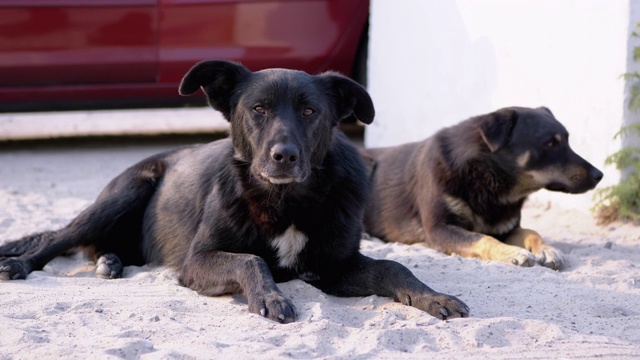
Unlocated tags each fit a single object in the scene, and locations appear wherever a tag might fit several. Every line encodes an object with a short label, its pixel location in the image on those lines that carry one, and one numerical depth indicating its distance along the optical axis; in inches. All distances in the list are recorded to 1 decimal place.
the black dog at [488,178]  258.2
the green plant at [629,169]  268.2
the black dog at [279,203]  189.6
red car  372.8
